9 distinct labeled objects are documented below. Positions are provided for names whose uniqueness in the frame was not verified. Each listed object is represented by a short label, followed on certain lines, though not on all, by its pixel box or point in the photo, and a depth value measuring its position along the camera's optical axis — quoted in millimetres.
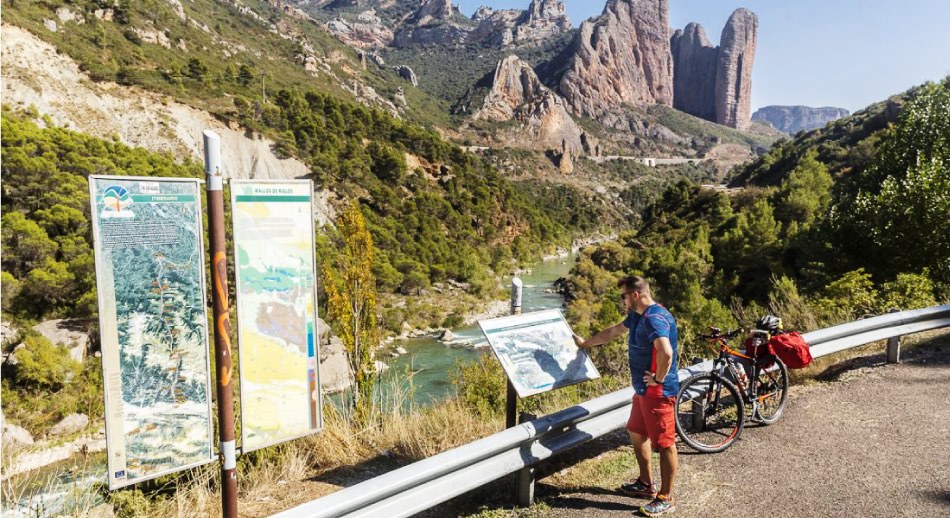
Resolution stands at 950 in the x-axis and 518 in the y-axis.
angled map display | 3289
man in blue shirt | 3121
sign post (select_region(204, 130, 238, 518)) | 2486
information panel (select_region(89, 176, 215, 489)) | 2355
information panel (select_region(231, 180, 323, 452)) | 2727
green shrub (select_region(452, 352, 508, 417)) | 6026
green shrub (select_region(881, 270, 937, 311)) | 7820
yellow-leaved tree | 6422
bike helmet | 4324
